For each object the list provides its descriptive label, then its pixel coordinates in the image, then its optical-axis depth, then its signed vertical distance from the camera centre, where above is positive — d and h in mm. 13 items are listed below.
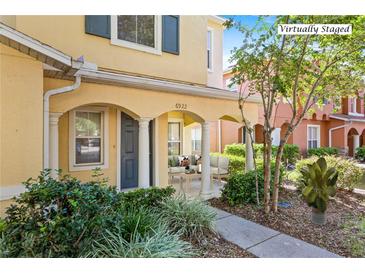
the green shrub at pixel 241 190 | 6016 -1351
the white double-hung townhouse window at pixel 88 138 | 5996 +43
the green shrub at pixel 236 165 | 10175 -1139
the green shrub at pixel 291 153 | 13580 -821
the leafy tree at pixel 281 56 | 4905 +1960
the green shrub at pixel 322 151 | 15777 -832
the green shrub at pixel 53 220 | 2801 -1017
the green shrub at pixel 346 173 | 7680 -1139
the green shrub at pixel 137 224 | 3557 -1371
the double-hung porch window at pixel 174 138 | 10602 +65
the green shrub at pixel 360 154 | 17875 -1166
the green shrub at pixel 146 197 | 4638 -1221
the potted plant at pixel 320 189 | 5008 -1092
